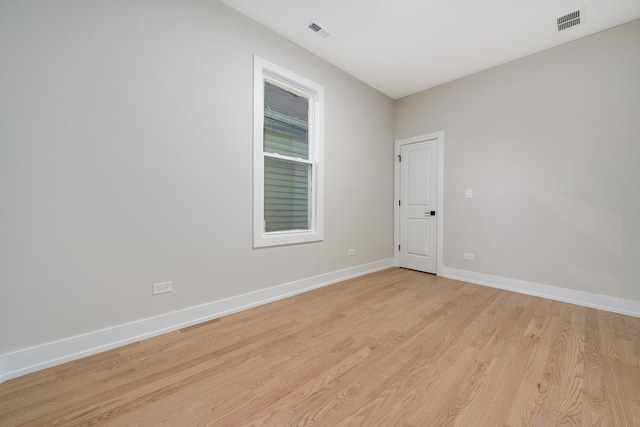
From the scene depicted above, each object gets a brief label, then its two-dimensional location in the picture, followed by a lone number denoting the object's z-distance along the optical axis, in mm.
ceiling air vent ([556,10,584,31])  2384
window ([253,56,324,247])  2594
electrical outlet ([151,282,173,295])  1970
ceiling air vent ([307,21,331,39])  2592
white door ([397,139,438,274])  3906
